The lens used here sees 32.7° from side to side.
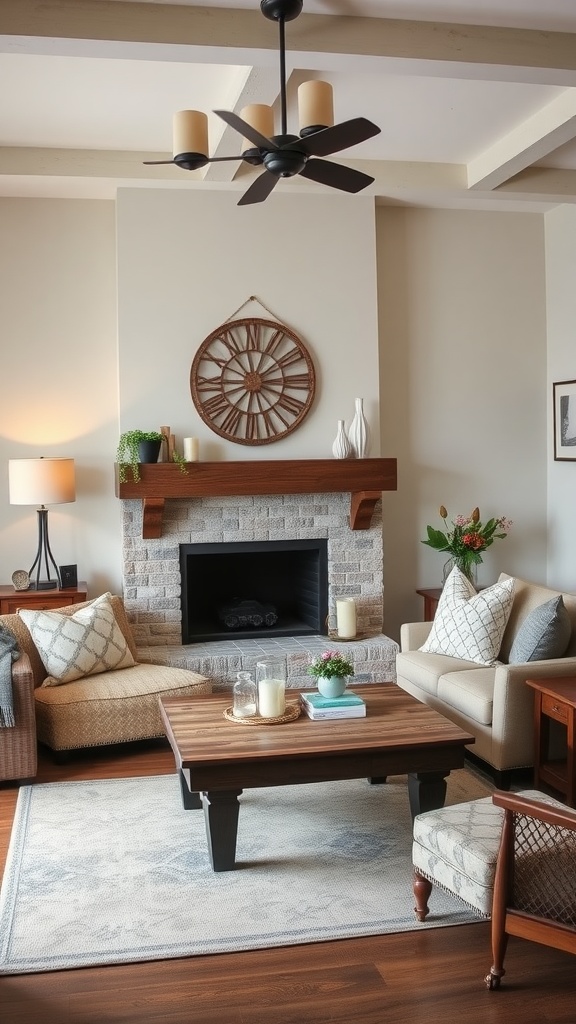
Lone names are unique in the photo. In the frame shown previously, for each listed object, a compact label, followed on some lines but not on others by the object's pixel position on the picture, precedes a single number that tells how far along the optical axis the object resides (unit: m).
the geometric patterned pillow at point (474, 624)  4.76
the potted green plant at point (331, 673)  3.96
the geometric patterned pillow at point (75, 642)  4.86
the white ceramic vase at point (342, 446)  5.75
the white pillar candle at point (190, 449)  5.52
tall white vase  5.76
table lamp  5.25
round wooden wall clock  5.69
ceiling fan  3.19
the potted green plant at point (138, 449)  5.35
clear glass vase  5.86
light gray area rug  3.01
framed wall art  6.11
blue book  3.91
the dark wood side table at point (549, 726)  3.72
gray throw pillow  4.33
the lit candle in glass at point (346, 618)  5.68
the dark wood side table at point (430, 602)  5.93
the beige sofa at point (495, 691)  4.10
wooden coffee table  3.43
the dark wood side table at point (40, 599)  5.28
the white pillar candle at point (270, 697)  3.84
